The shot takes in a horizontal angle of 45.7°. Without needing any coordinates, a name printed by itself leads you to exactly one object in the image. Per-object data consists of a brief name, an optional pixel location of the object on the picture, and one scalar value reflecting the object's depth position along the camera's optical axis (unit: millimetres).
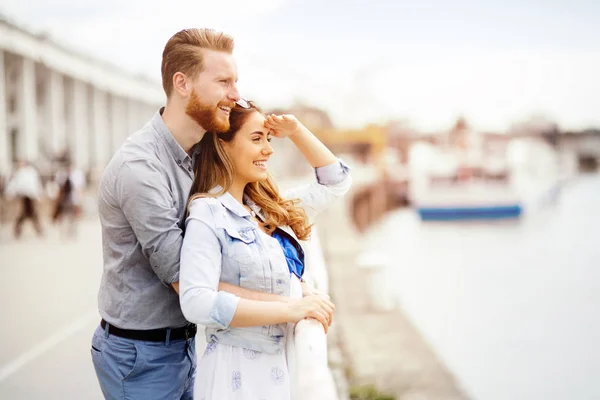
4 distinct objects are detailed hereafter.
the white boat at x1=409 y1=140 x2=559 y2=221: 64375
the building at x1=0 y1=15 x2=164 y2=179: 27984
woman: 2098
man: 2221
